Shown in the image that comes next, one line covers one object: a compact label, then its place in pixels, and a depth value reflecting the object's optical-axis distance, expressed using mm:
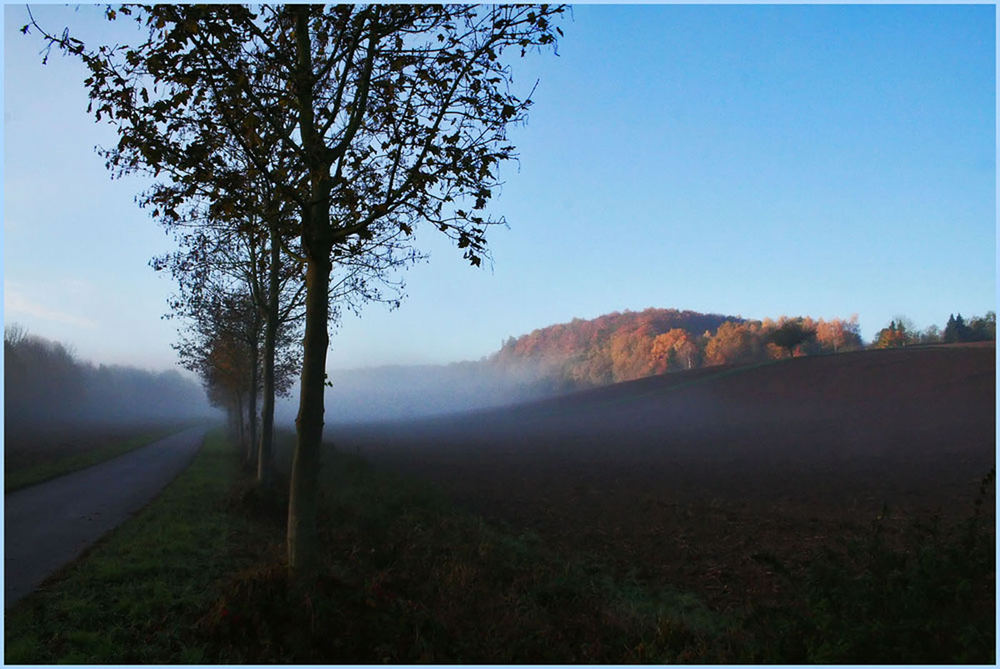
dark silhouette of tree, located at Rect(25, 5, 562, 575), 6973
